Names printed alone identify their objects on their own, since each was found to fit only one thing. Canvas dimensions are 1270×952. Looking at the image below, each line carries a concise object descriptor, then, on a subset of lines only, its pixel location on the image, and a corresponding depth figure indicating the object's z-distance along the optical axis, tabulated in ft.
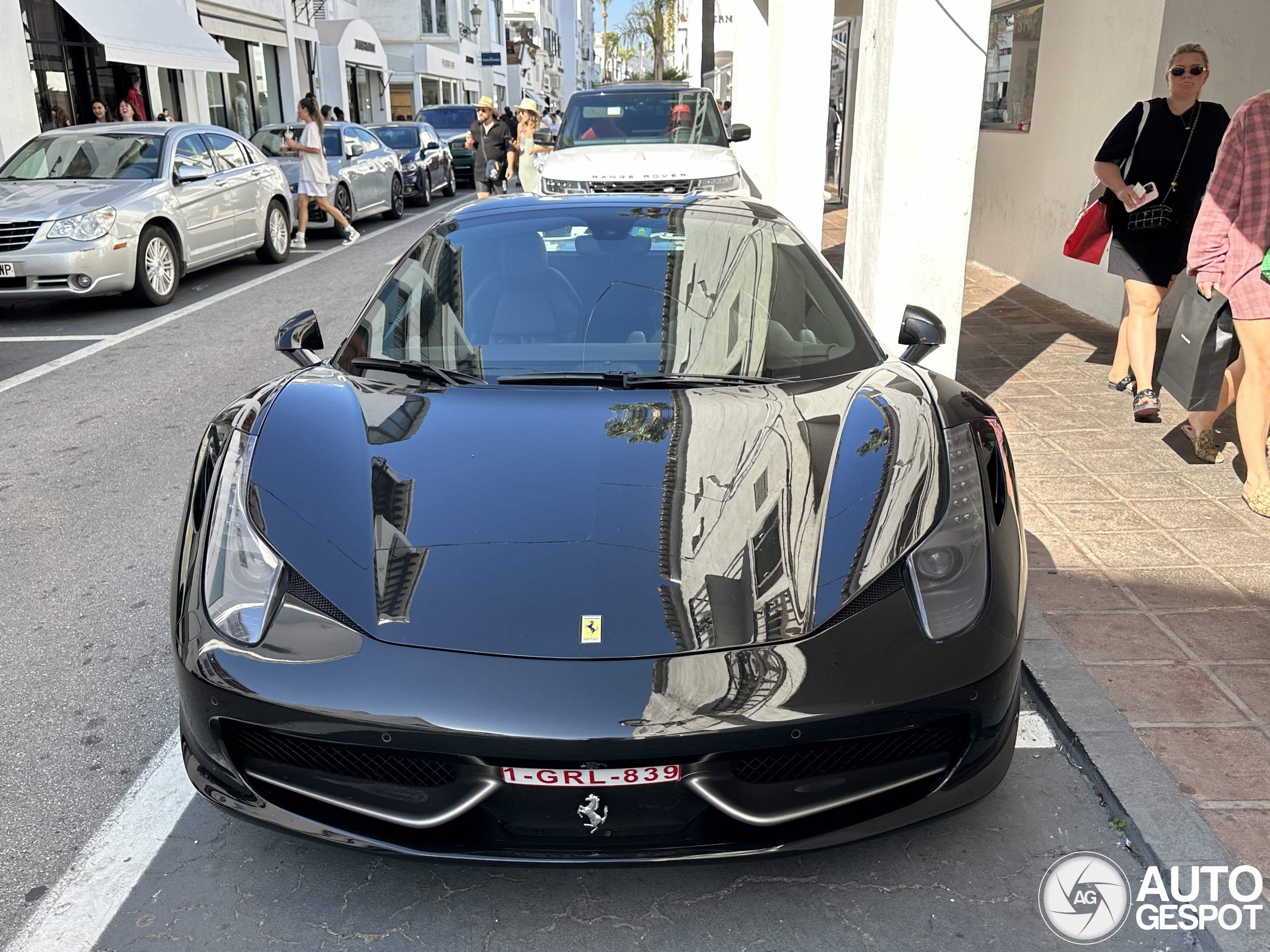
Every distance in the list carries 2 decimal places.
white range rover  30.45
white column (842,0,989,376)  17.70
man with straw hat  47.34
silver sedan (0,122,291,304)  30.04
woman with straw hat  44.73
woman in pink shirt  14.43
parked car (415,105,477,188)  80.79
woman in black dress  18.57
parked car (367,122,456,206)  61.98
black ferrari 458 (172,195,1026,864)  6.93
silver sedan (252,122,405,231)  49.44
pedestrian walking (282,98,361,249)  44.45
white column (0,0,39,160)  54.08
